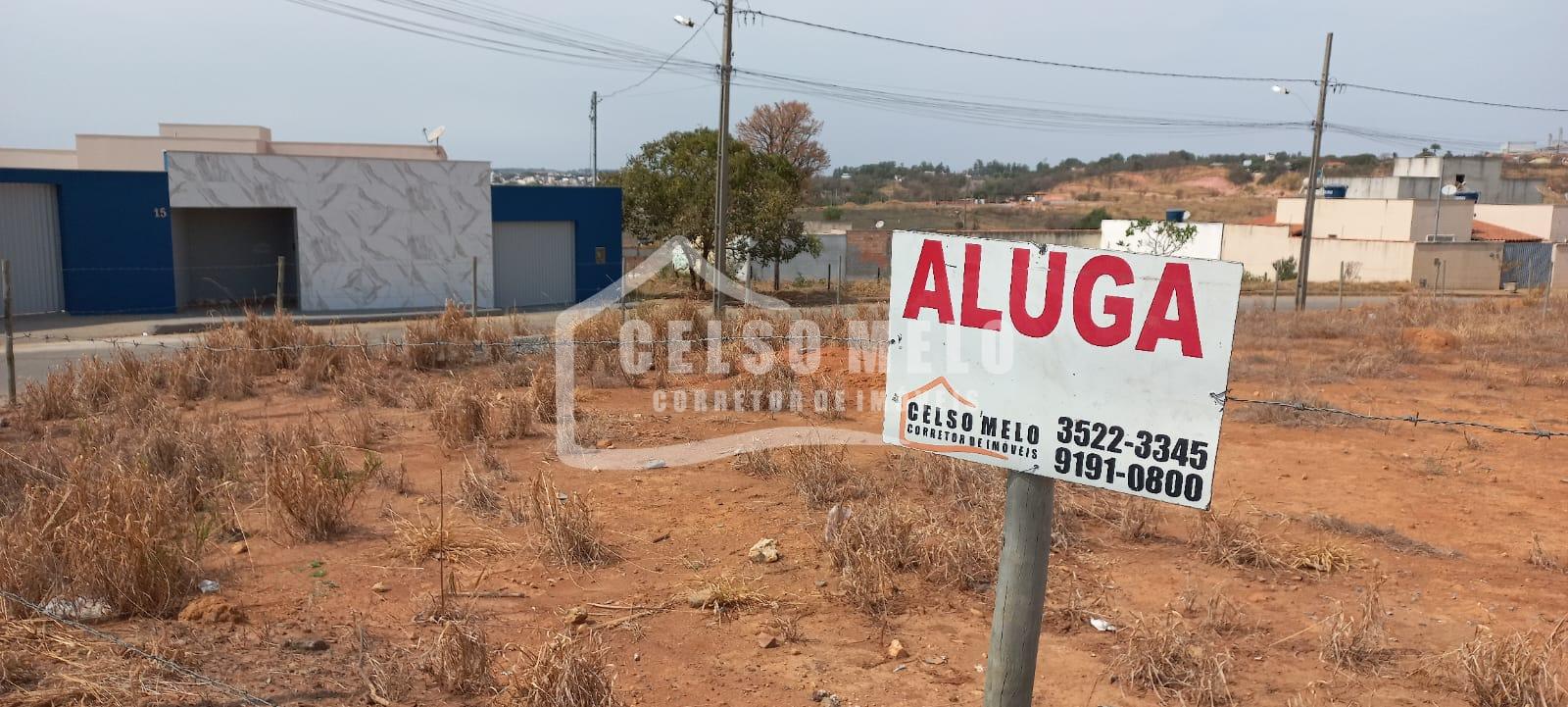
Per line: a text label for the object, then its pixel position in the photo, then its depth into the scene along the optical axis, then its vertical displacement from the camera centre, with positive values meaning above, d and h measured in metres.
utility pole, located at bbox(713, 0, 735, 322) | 22.50 +1.34
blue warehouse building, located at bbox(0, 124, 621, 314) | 25.17 -0.70
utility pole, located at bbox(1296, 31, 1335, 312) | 30.75 +1.39
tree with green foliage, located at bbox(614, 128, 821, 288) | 32.36 +0.61
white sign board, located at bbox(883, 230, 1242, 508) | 2.63 -0.34
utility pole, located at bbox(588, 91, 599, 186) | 56.23 +5.07
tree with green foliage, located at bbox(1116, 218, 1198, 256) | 37.34 -0.23
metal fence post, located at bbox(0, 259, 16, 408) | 11.33 -1.65
